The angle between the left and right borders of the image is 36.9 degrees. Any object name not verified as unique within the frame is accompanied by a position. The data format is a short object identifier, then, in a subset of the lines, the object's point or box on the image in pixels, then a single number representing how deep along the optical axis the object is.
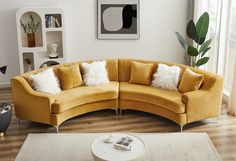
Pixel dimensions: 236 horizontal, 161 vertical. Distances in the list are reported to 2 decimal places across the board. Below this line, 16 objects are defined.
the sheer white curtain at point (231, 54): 5.95
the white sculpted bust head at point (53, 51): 7.32
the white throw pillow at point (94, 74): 6.18
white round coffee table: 3.95
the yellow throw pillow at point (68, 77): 6.00
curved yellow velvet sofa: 5.34
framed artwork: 7.30
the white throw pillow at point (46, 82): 5.59
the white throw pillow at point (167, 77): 5.91
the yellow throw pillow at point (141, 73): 6.22
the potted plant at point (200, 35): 6.30
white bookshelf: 7.05
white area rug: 4.62
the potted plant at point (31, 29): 7.21
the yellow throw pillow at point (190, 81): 5.57
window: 6.44
